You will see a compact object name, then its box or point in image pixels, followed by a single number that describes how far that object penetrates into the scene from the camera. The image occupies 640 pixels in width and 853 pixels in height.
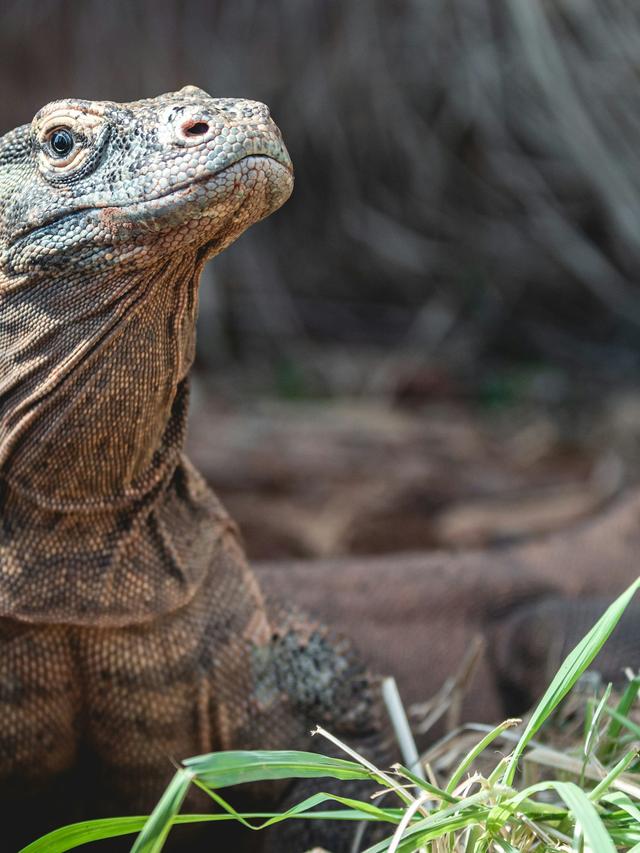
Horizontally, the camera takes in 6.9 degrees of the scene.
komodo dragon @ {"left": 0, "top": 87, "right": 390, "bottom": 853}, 2.57
